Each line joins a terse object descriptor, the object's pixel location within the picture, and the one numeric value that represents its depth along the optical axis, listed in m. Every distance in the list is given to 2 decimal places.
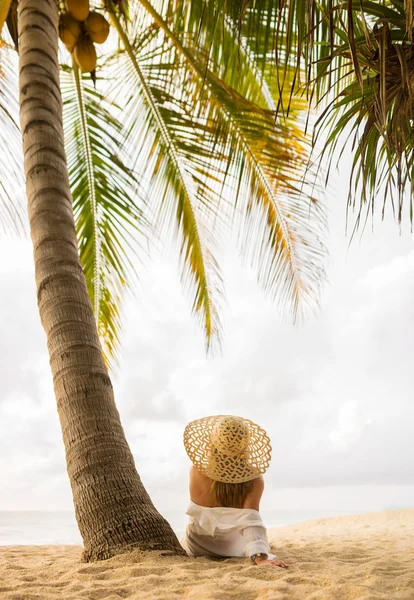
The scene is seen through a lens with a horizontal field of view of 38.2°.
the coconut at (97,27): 4.67
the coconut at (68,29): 4.75
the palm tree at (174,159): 5.35
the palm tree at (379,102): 2.42
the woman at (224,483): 2.94
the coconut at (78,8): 4.60
